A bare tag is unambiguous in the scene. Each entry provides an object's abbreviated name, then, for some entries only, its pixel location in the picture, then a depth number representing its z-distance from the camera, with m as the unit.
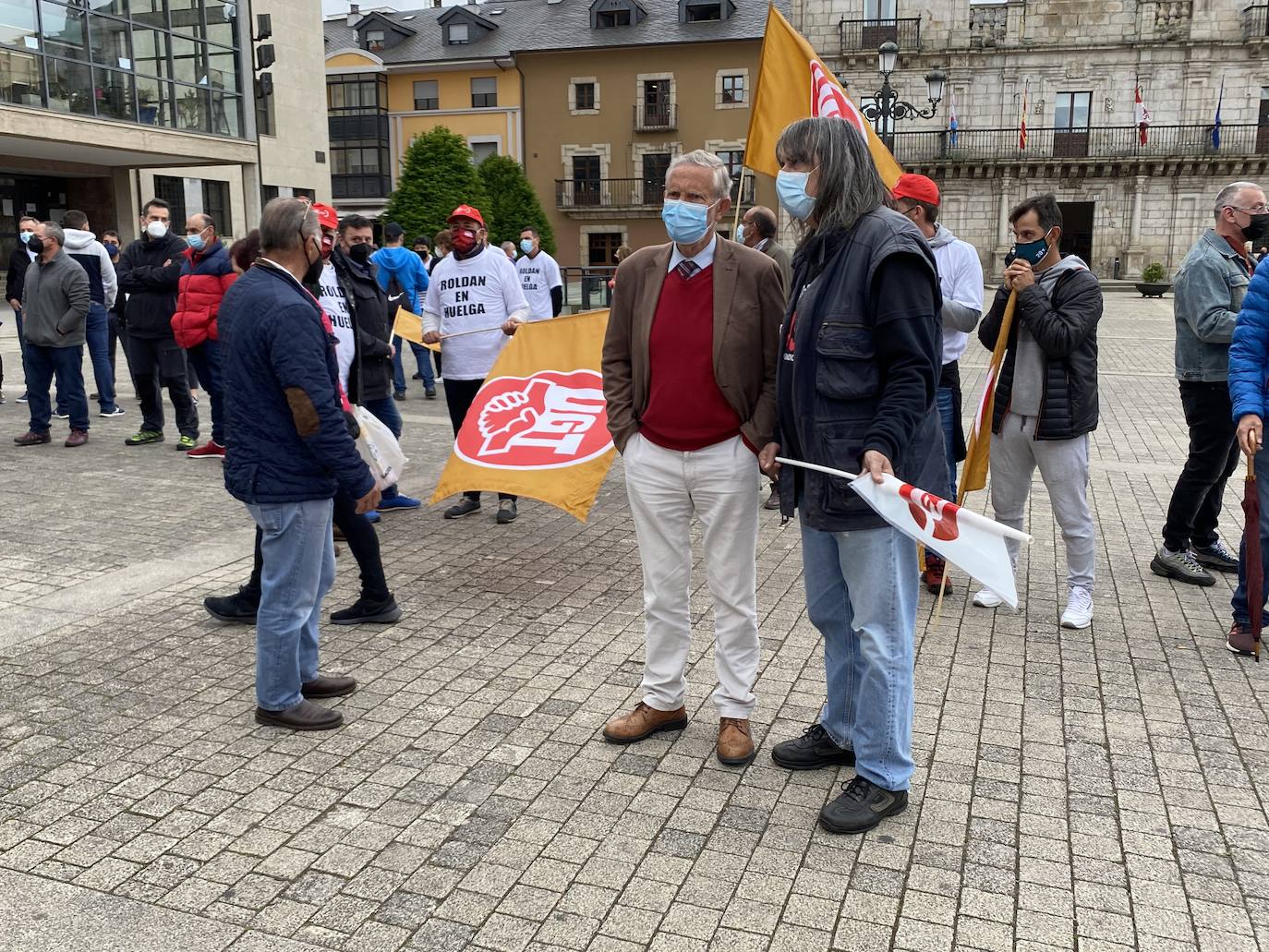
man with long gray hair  3.22
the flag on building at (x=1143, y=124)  45.38
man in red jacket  8.59
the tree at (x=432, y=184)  42.56
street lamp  18.42
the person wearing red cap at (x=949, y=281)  5.49
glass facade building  23.00
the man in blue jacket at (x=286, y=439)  3.85
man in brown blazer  3.74
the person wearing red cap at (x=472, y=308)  7.58
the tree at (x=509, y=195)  45.59
